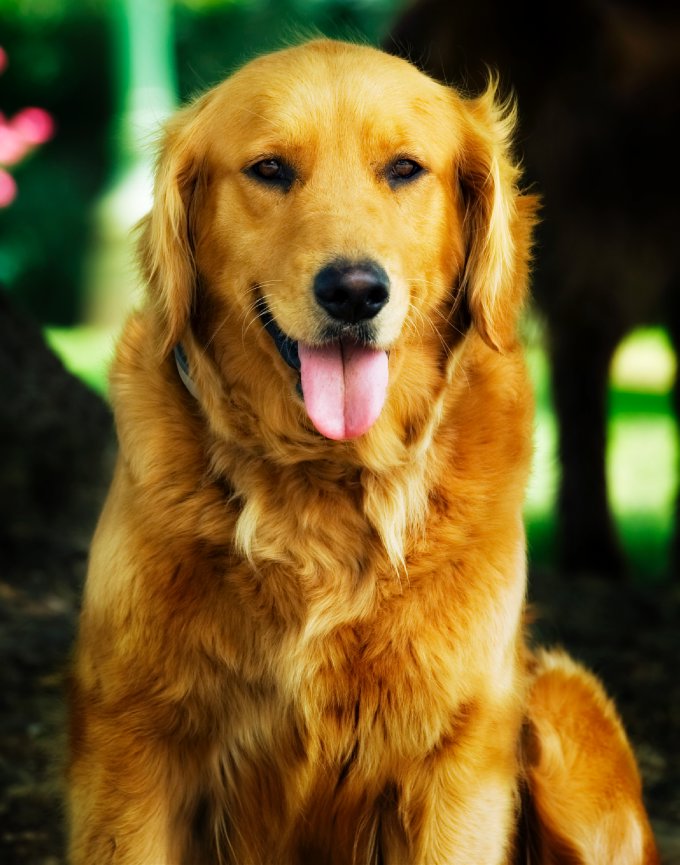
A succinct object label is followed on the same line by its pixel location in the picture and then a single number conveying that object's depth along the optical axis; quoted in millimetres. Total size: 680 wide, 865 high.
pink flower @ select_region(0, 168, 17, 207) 9516
